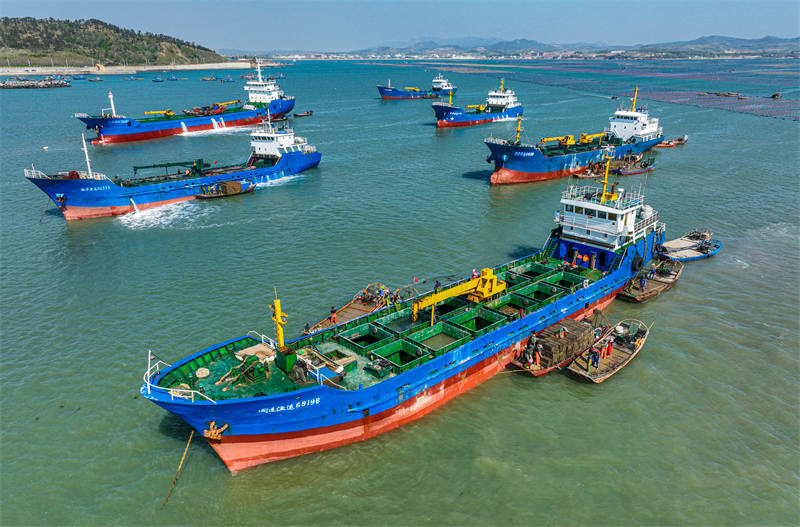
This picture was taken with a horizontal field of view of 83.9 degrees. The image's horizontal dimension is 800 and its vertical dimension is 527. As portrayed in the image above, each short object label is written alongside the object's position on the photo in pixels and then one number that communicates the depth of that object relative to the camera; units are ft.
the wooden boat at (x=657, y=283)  95.25
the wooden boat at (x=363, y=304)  84.58
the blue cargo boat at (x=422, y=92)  464.24
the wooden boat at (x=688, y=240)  119.96
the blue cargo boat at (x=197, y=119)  265.34
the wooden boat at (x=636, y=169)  195.11
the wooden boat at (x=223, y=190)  168.14
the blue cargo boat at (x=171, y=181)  144.05
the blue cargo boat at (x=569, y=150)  179.52
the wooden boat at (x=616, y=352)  71.31
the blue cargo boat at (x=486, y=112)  309.22
